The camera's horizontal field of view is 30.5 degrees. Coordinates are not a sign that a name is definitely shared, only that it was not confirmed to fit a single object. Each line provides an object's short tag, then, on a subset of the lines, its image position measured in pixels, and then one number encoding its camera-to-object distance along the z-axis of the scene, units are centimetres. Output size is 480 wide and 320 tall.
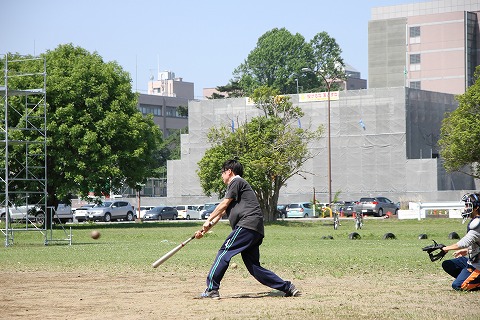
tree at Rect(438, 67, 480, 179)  6391
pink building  11594
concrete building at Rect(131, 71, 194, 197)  15862
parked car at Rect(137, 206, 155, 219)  8874
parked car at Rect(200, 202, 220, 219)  7975
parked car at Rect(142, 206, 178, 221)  8038
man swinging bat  1290
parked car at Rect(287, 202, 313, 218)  7738
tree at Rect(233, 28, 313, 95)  12719
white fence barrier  6172
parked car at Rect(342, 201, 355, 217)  7600
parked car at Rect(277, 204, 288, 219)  7406
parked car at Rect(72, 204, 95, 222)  7456
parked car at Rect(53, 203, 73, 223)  7381
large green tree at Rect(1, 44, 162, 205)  5375
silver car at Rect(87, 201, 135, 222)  7450
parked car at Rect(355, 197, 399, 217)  7338
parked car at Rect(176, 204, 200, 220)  8319
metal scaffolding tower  5212
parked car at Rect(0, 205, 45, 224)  5488
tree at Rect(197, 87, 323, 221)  5794
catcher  1288
